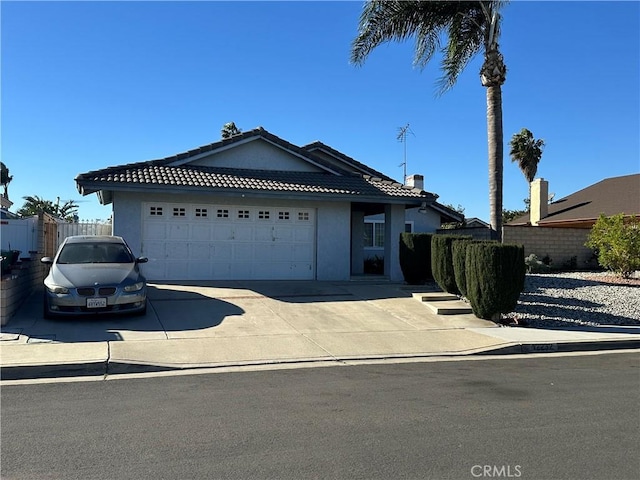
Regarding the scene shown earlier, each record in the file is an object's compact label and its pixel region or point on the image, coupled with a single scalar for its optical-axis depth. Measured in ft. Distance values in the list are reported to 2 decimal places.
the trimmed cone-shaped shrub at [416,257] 49.16
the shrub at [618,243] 51.52
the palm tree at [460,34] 48.70
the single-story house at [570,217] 69.51
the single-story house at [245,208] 48.67
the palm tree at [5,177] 149.84
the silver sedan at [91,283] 31.78
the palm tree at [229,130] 128.98
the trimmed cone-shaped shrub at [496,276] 35.78
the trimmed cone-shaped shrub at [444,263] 43.70
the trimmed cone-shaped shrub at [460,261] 39.60
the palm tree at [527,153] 129.70
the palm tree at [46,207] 162.09
